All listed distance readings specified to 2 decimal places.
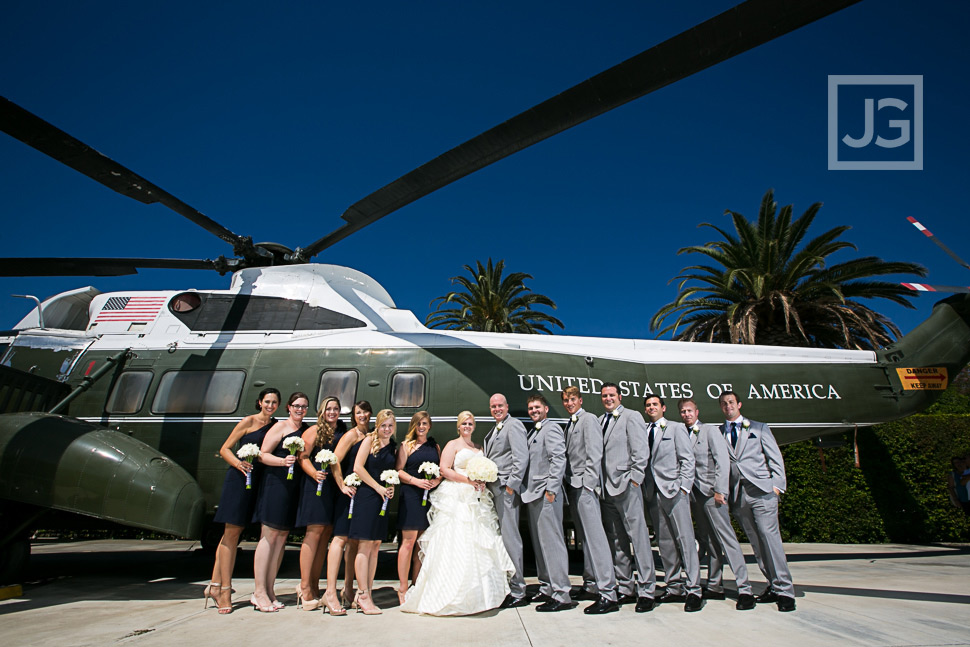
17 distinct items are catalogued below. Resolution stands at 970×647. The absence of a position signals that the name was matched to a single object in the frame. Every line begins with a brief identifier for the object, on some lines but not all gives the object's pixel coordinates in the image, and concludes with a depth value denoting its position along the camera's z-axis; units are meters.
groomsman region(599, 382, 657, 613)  5.46
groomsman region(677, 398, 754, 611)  5.71
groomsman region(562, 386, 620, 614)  5.38
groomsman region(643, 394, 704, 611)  5.57
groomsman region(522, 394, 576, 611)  5.47
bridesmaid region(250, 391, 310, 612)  5.44
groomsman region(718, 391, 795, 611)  5.47
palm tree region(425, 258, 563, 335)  28.70
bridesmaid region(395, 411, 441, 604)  5.72
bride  5.15
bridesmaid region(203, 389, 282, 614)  5.46
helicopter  7.39
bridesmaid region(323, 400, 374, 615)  5.27
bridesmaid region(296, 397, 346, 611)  5.51
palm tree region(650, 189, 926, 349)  18.16
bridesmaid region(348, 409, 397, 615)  5.36
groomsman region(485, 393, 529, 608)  5.60
